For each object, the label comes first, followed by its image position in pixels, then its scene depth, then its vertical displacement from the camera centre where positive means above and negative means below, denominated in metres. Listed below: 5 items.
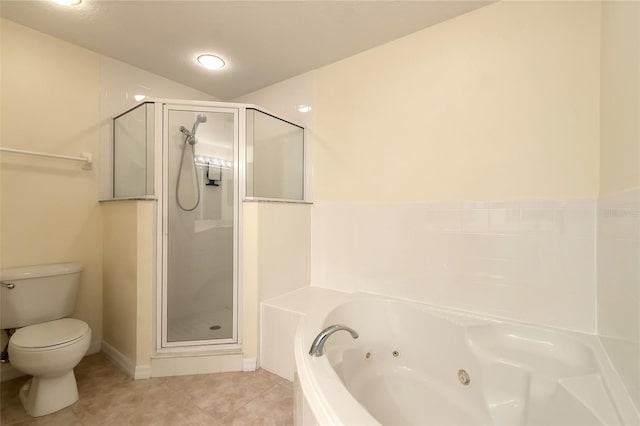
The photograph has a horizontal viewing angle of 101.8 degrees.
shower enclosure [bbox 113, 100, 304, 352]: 1.79 +0.11
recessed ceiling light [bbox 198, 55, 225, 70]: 2.03 +1.19
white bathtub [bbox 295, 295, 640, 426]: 0.88 -0.71
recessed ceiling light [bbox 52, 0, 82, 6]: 1.48 +1.19
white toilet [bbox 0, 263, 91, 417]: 1.33 -0.69
